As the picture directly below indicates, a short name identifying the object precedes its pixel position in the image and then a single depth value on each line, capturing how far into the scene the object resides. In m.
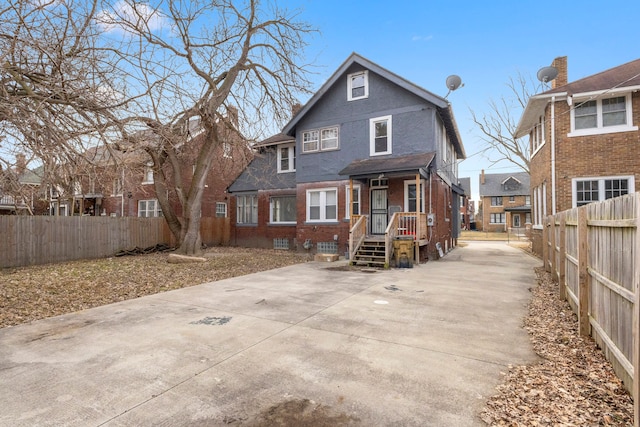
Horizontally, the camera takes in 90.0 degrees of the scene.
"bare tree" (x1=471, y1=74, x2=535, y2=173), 23.47
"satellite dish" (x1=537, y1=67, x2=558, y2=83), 13.79
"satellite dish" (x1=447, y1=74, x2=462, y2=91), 13.62
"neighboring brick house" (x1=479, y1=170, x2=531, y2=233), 43.03
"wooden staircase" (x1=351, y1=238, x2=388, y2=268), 11.88
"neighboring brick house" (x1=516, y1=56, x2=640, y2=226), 10.91
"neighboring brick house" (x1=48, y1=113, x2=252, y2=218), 15.99
